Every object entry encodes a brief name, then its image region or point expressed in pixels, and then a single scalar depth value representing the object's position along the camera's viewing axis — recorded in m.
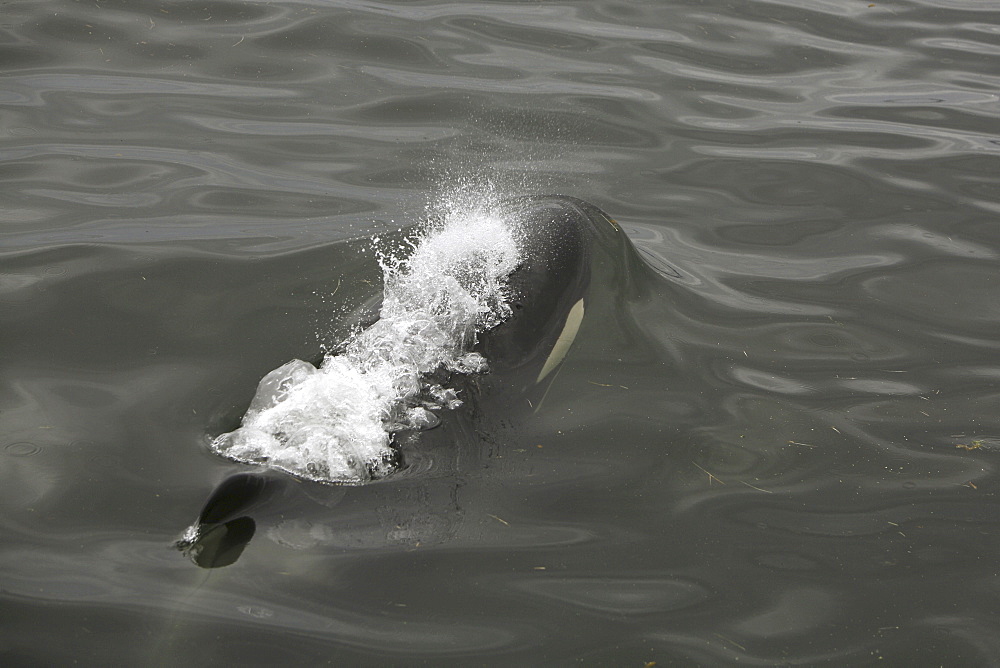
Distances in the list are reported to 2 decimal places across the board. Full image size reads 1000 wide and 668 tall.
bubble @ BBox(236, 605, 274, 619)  5.78
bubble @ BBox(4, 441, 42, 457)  7.14
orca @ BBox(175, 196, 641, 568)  5.96
